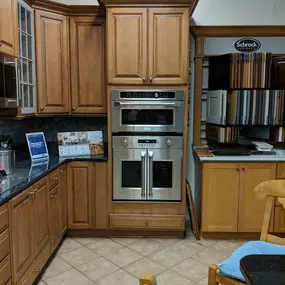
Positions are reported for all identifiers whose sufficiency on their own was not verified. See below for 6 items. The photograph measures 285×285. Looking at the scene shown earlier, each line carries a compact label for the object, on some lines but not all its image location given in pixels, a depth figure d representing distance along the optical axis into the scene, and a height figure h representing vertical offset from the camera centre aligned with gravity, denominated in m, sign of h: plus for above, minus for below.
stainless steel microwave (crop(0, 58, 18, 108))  2.34 +0.17
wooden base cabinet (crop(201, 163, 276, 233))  3.26 -0.87
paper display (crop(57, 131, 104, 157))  3.40 -0.37
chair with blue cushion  1.77 -0.83
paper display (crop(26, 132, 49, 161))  3.12 -0.37
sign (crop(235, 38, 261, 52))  3.71 +0.73
